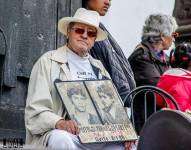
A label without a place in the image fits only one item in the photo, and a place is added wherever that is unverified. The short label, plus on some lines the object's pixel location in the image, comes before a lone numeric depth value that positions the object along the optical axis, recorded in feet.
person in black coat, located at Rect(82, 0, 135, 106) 27.43
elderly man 22.87
